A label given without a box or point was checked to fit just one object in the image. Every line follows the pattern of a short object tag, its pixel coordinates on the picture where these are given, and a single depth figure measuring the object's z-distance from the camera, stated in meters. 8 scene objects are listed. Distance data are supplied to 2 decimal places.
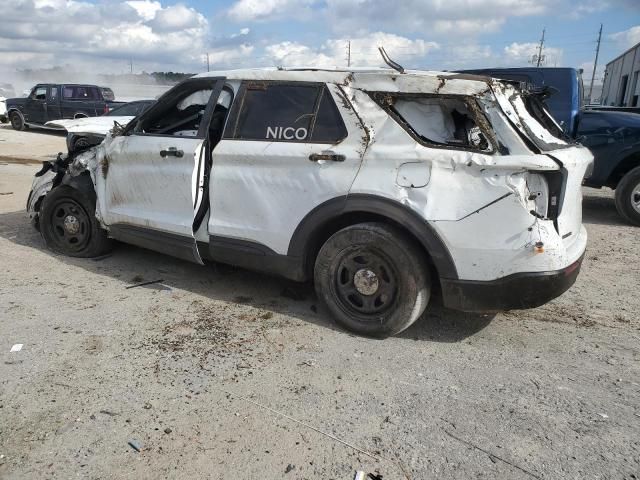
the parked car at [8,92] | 35.94
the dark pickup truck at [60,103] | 18.72
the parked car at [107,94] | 19.59
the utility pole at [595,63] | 71.97
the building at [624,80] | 42.84
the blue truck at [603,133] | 7.07
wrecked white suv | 3.22
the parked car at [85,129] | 7.03
